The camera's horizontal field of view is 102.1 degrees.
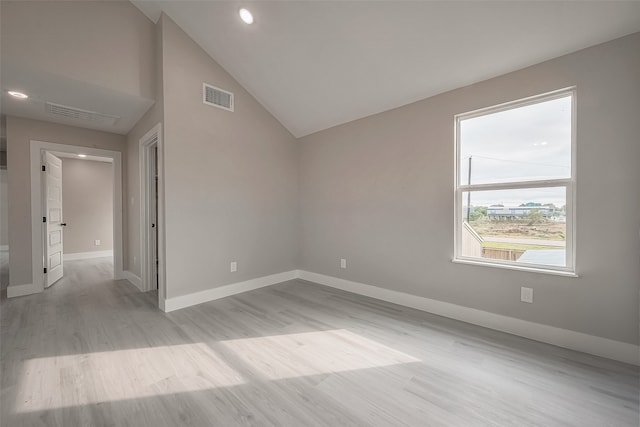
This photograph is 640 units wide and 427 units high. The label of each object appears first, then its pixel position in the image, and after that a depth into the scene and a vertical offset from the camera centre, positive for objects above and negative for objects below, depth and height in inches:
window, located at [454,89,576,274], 88.0 +9.0
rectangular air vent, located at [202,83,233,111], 131.0 +58.2
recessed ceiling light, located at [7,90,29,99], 113.7 +50.8
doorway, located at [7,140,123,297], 143.8 -7.2
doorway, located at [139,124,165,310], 147.5 -3.8
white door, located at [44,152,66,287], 152.0 -7.8
